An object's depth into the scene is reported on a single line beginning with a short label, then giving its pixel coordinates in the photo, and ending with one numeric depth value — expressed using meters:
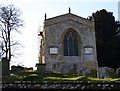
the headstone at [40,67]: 25.08
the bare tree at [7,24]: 34.28
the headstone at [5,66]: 20.30
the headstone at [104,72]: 26.02
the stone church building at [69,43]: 39.56
